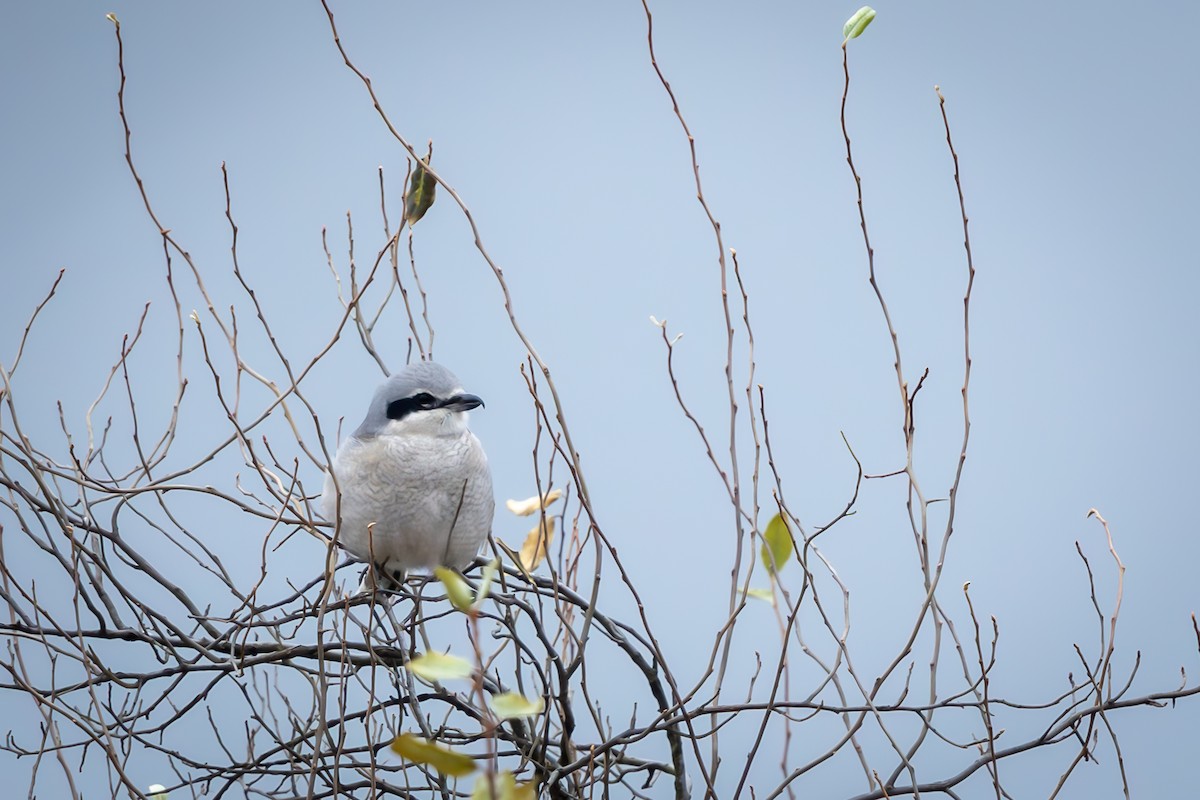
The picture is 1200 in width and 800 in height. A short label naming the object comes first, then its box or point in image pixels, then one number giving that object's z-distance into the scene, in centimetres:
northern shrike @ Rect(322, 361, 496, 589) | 1148
